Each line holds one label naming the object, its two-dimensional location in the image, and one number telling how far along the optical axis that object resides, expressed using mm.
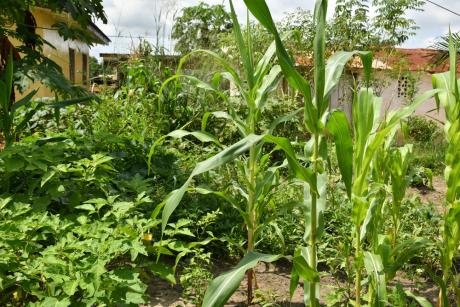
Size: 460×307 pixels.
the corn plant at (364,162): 1714
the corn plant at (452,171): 2207
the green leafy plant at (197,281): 2494
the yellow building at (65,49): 11414
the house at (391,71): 11179
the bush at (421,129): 12375
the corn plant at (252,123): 2387
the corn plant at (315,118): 1628
